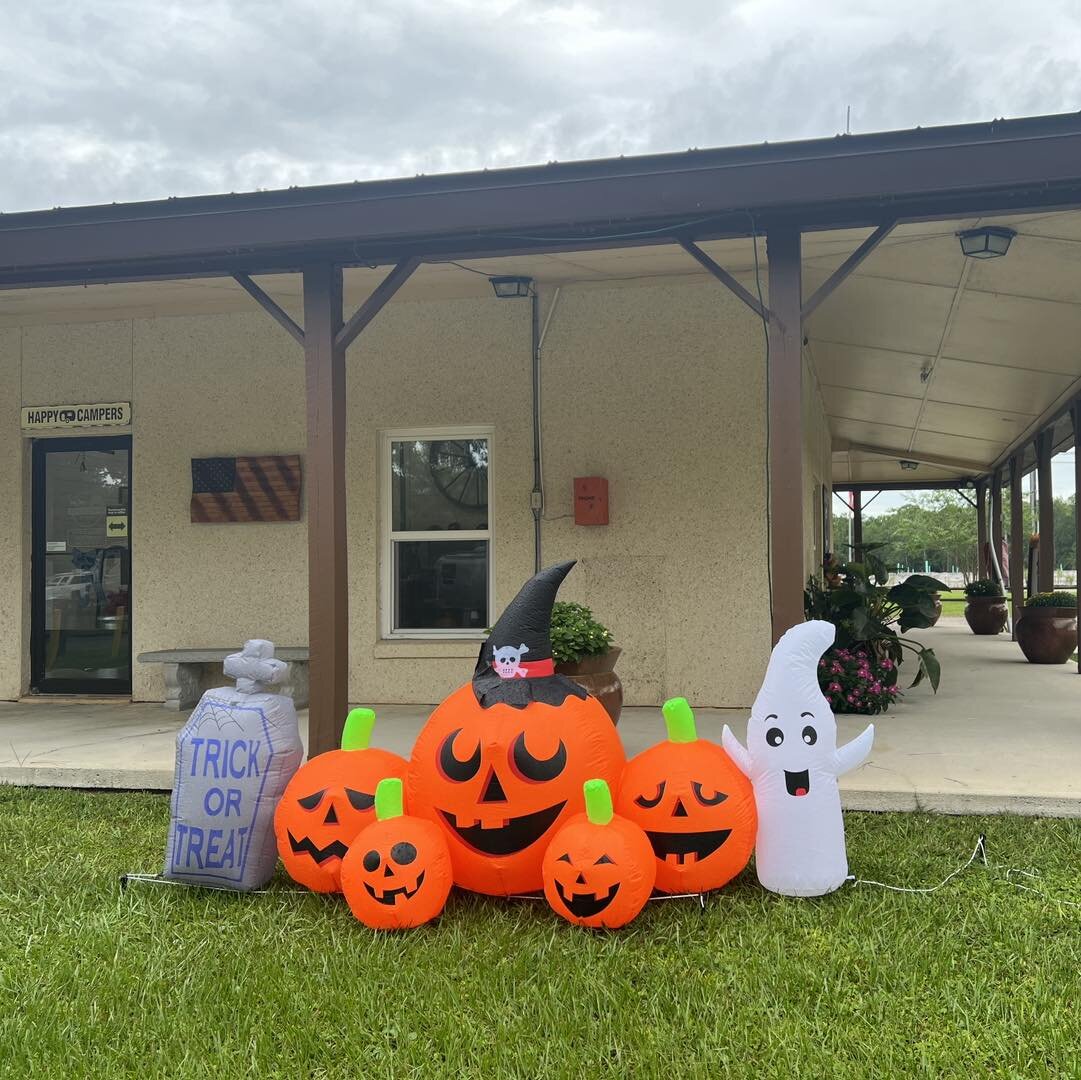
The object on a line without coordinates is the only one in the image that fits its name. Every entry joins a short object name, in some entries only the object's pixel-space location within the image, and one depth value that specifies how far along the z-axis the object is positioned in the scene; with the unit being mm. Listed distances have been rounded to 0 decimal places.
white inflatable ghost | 3322
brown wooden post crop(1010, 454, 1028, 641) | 13836
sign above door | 7871
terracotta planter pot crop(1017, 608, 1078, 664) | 10039
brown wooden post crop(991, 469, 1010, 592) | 17750
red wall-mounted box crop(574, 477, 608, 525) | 7047
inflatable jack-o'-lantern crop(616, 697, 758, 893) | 3219
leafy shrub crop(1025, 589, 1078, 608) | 10227
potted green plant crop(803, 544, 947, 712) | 6762
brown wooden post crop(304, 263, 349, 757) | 4938
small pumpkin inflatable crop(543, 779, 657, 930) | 3037
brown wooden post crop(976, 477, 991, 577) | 19581
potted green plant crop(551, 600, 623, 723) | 5086
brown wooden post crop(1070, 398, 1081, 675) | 9305
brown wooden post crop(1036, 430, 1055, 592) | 12344
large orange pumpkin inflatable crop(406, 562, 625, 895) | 3189
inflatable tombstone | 3516
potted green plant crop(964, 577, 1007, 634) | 15383
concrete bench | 7219
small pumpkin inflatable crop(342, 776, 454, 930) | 3117
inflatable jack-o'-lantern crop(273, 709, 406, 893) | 3357
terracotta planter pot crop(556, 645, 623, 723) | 5082
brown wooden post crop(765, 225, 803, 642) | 4535
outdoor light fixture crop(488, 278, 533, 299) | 6863
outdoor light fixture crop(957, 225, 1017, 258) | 5336
